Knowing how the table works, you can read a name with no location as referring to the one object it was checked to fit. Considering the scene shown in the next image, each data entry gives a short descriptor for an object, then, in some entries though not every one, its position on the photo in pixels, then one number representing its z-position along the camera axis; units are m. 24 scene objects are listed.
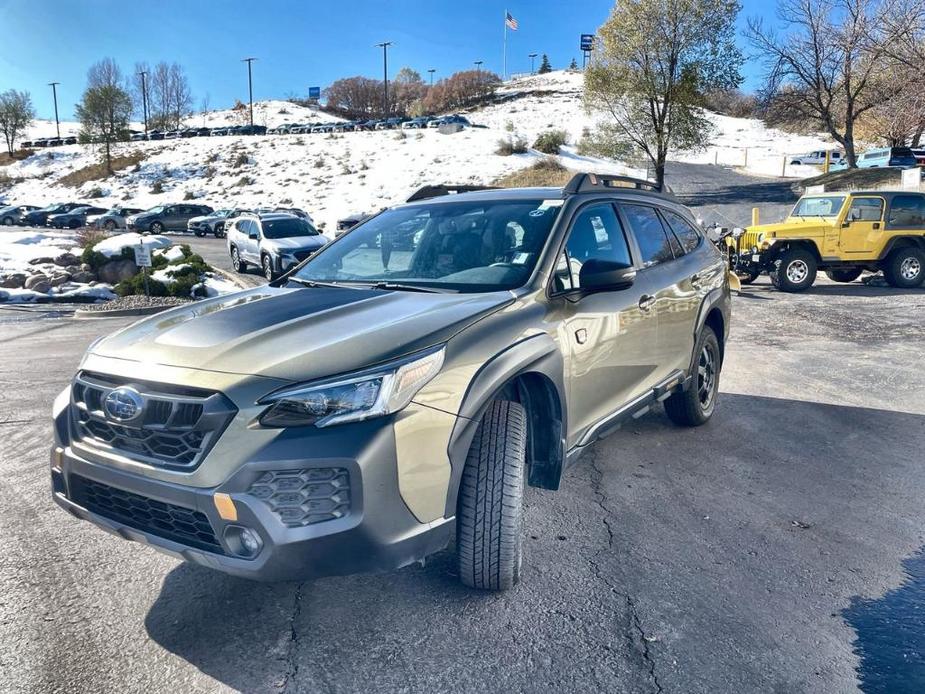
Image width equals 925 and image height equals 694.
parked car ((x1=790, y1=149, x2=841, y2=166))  44.38
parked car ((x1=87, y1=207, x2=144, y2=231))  38.69
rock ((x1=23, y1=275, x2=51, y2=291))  14.69
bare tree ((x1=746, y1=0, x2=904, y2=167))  28.41
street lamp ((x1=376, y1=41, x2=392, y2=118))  87.12
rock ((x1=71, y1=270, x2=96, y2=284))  15.46
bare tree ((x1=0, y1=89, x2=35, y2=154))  71.81
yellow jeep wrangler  13.27
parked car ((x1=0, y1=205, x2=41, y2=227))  43.12
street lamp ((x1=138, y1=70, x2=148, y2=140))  87.35
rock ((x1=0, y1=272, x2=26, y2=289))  14.95
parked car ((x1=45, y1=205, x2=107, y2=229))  40.25
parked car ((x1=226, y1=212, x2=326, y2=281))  16.59
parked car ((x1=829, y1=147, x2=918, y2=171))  31.78
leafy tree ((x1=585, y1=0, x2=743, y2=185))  30.61
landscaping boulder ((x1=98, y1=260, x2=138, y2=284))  15.73
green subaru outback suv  2.30
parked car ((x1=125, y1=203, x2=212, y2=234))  35.97
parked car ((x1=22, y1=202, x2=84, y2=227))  41.94
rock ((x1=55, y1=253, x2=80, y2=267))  16.88
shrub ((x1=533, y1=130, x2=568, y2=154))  46.47
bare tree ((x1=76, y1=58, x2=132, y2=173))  56.78
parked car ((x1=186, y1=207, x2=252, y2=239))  33.94
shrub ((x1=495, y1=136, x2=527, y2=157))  44.69
